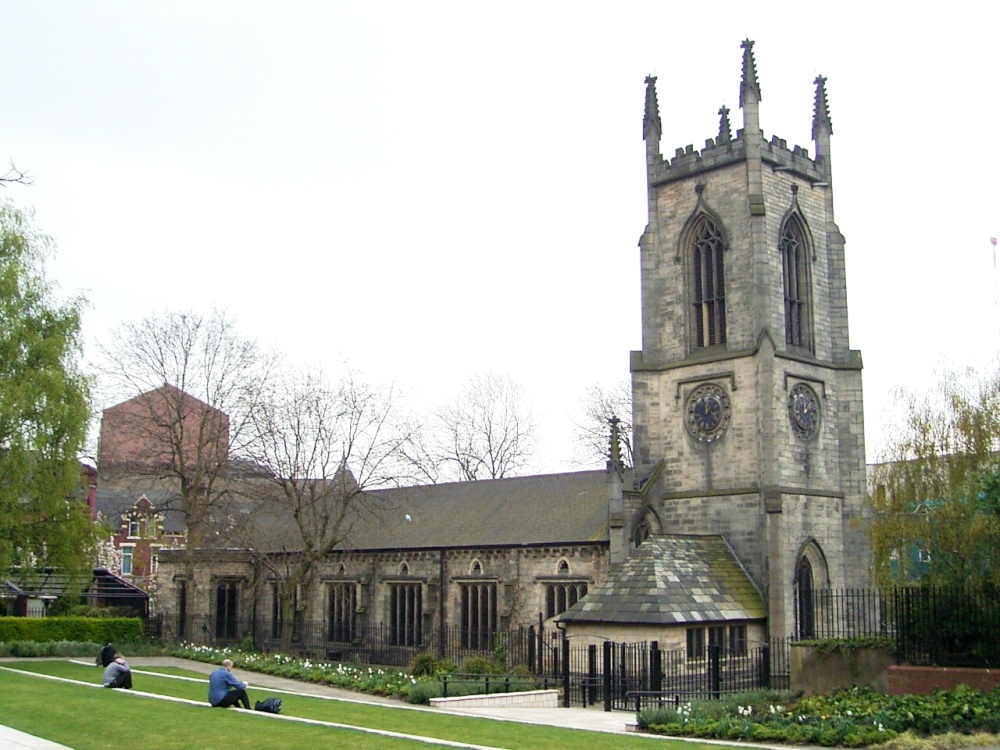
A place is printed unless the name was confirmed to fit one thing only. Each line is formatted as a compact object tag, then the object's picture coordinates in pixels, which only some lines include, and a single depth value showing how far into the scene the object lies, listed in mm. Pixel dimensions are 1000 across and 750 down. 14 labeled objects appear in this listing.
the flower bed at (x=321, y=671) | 28875
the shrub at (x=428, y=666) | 31359
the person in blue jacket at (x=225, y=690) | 20984
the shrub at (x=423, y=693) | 26500
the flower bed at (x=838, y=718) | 18688
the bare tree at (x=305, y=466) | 41812
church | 35250
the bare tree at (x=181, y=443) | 42906
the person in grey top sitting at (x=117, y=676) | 24938
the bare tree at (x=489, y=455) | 72312
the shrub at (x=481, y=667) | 31438
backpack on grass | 20828
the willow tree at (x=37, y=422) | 34844
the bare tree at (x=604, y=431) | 63469
